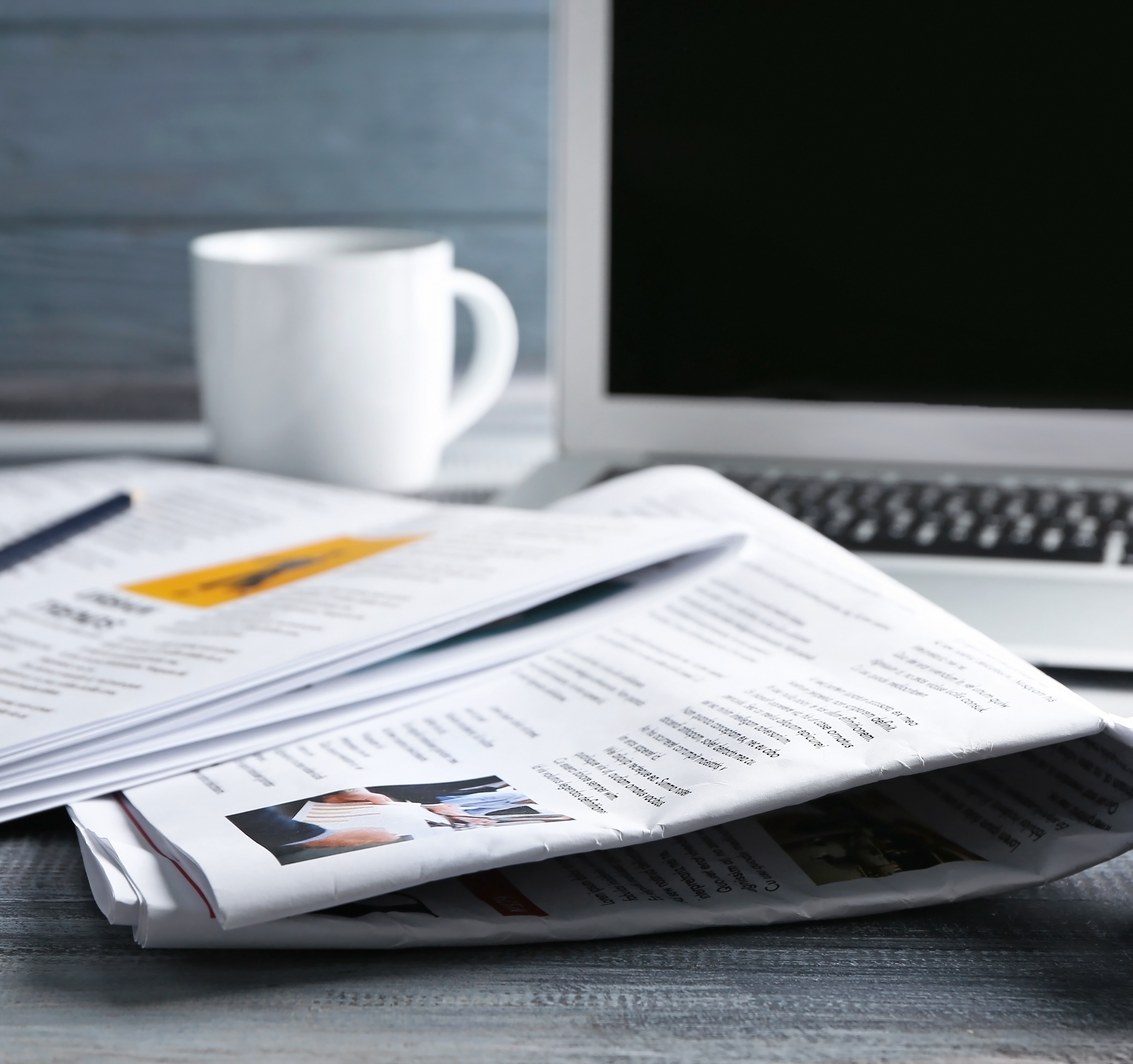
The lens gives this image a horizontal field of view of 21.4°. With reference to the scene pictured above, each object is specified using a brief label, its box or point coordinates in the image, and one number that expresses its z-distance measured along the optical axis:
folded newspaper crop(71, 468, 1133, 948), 0.74
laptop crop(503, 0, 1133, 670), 1.12
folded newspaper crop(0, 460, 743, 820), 0.91
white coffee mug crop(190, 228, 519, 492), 1.15
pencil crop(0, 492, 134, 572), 1.05
